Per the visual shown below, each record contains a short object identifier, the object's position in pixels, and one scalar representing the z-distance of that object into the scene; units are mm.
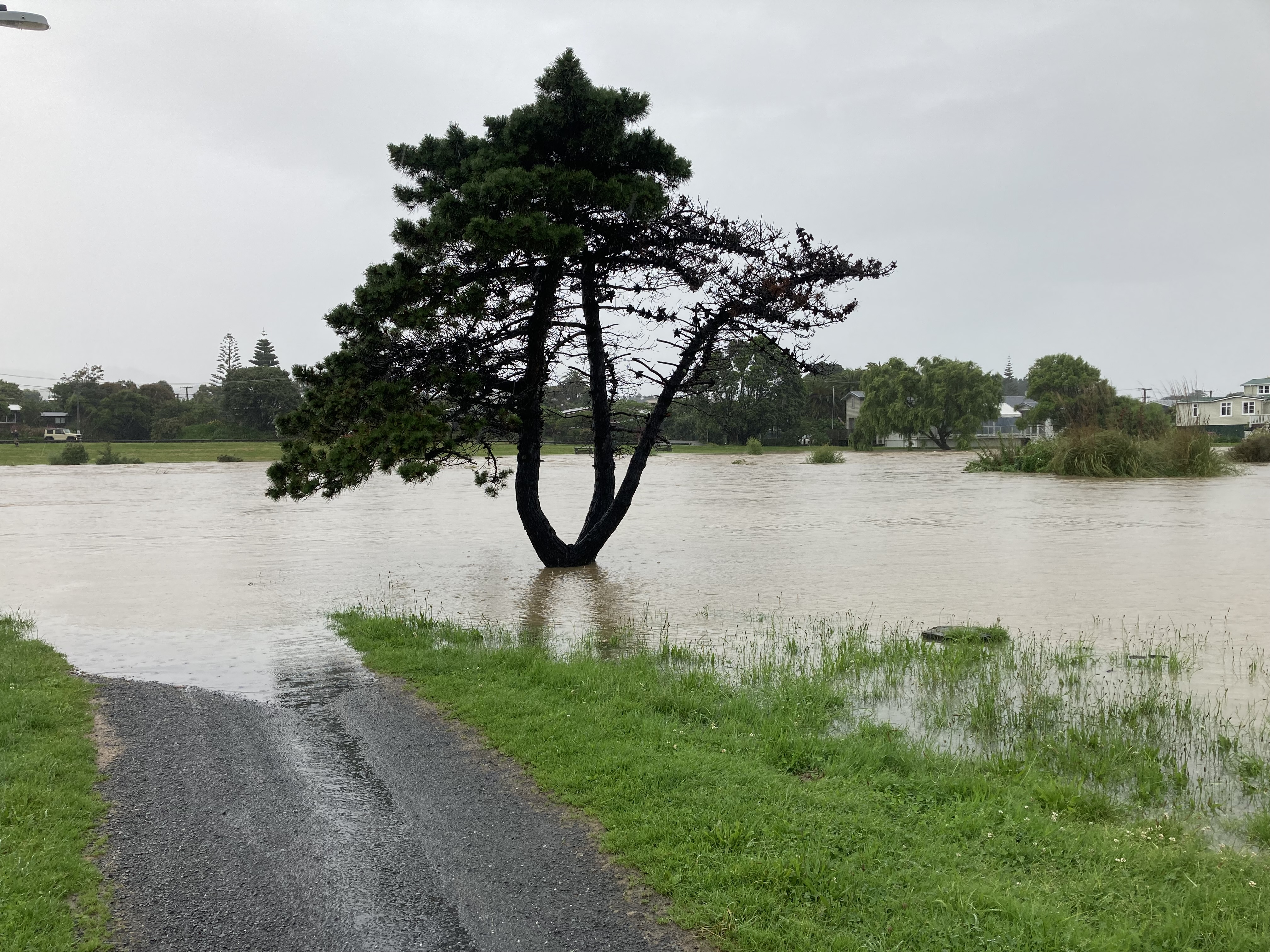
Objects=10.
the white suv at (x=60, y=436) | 73750
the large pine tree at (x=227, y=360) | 121438
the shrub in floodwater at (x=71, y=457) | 62781
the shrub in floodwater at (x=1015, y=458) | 42719
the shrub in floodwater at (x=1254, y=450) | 49094
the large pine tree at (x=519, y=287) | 11977
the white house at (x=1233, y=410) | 91312
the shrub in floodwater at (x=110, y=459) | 63750
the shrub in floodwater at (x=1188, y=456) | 37594
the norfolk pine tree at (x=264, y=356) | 107125
